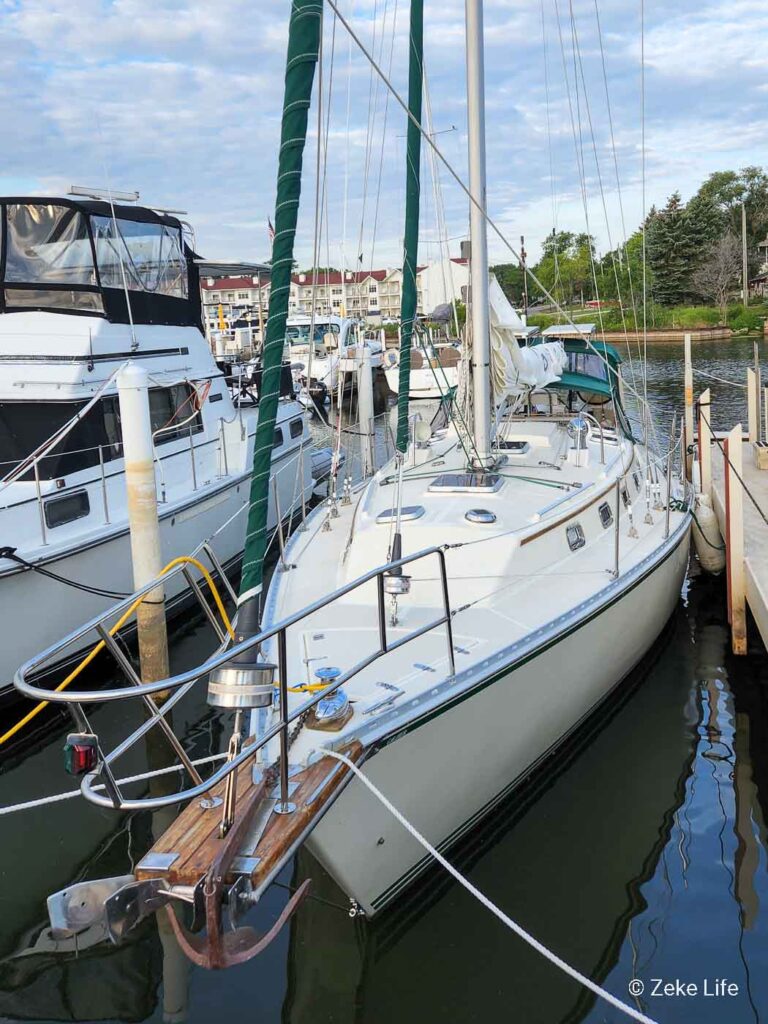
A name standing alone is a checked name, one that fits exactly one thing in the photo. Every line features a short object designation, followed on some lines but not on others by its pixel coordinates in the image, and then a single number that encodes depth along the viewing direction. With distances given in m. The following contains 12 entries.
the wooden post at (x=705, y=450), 10.92
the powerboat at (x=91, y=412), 8.06
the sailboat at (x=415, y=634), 3.65
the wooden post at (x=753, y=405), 13.21
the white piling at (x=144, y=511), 7.35
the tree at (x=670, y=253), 59.16
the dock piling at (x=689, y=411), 13.85
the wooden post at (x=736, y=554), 8.41
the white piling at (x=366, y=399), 13.44
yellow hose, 5.03
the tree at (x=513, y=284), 58.48
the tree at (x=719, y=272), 57.59
